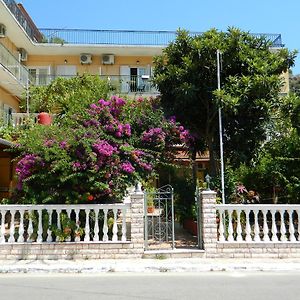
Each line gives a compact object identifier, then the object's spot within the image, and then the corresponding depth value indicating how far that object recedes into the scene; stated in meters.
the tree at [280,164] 11.54
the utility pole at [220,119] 10.36
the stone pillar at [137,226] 9.20
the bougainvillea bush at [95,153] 9.64
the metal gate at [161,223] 9.74
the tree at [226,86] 11.54
